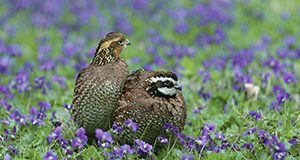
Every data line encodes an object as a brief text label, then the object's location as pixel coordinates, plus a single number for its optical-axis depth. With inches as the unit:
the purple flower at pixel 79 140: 392.2
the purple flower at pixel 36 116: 472.1
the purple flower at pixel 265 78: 589.6
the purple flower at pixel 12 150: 422.6
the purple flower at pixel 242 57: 672.7
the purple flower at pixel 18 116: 472.4
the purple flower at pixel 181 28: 898.3
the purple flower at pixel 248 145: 410.9
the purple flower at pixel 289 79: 546.3
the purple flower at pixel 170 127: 429.7
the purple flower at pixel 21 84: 580.7
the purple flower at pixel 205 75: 620.8
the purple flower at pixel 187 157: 385.6
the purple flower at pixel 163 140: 422.5
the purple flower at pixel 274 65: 605.9
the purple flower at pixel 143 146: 400.8
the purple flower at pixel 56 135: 403.8
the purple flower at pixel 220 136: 441.1
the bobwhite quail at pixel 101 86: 447.2
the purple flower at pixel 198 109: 506.3
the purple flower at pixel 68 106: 468.8
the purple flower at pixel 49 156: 366.9
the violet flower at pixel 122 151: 391.5
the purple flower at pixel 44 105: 500.7
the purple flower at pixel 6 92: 570.1
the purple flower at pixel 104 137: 381.0
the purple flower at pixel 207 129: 428.1
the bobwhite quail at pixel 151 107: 432.5
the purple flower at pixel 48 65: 645.3
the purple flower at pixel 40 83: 566.0
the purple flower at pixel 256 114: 450.0
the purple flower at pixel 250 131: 427.8
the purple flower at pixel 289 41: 816.3
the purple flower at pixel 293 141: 416.4
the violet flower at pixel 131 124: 409.6
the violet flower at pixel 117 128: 417.1
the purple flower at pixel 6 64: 666.3
